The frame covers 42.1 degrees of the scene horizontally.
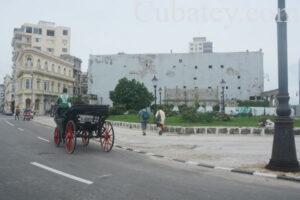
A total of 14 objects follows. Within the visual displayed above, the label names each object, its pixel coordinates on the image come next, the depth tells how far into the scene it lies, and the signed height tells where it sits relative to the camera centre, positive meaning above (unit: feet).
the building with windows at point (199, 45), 401.49 +77.39
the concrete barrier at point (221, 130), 72.74 -2.22
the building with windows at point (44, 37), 320.09 +65.91
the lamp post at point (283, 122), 31.09 -0.21
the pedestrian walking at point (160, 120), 74.49 -0.37
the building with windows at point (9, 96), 350.52 +19.41
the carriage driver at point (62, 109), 43.96 +0.96
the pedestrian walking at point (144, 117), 75.05 +0.18
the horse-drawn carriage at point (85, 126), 41.61 -0.95
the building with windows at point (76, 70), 314.28 +39.08
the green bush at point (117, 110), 150.15 +2.97
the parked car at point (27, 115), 140.95 +0.59
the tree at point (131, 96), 201.67 +11.62
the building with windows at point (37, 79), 254.84 +25.74
